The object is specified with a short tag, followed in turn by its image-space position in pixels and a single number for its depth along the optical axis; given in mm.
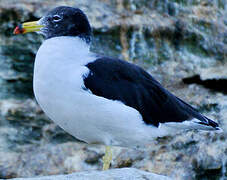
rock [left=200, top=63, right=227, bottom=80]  14396
